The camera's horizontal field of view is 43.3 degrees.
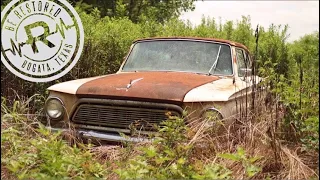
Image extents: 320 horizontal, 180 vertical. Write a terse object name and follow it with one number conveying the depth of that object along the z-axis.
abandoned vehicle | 4.11
